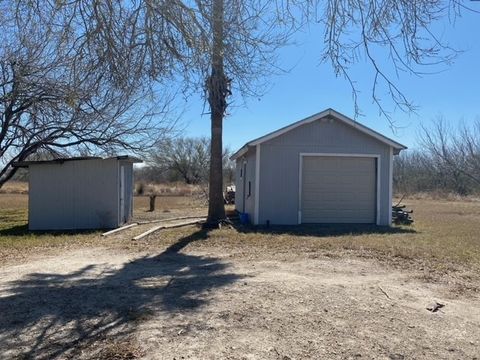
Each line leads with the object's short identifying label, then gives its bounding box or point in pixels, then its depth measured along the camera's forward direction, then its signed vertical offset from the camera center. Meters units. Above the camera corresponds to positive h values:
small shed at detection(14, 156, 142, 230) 16.28 -0.16
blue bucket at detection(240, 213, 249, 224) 17.14 -0.98
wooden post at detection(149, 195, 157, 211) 24.72 -0.69
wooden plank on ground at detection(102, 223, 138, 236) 13.98 -1.23
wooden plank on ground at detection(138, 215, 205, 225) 17.15 -1.13
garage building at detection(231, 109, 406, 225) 16.34 +0.68
